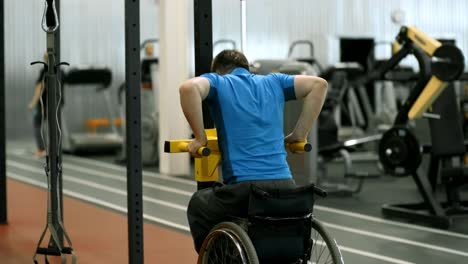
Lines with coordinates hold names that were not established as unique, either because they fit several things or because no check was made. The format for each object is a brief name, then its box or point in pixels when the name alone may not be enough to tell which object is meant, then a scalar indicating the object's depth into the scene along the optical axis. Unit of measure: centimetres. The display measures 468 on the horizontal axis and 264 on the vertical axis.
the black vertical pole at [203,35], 765
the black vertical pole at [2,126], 1189
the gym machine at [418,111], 1208
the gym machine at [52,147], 878
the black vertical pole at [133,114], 732
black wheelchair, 641
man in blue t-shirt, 669
